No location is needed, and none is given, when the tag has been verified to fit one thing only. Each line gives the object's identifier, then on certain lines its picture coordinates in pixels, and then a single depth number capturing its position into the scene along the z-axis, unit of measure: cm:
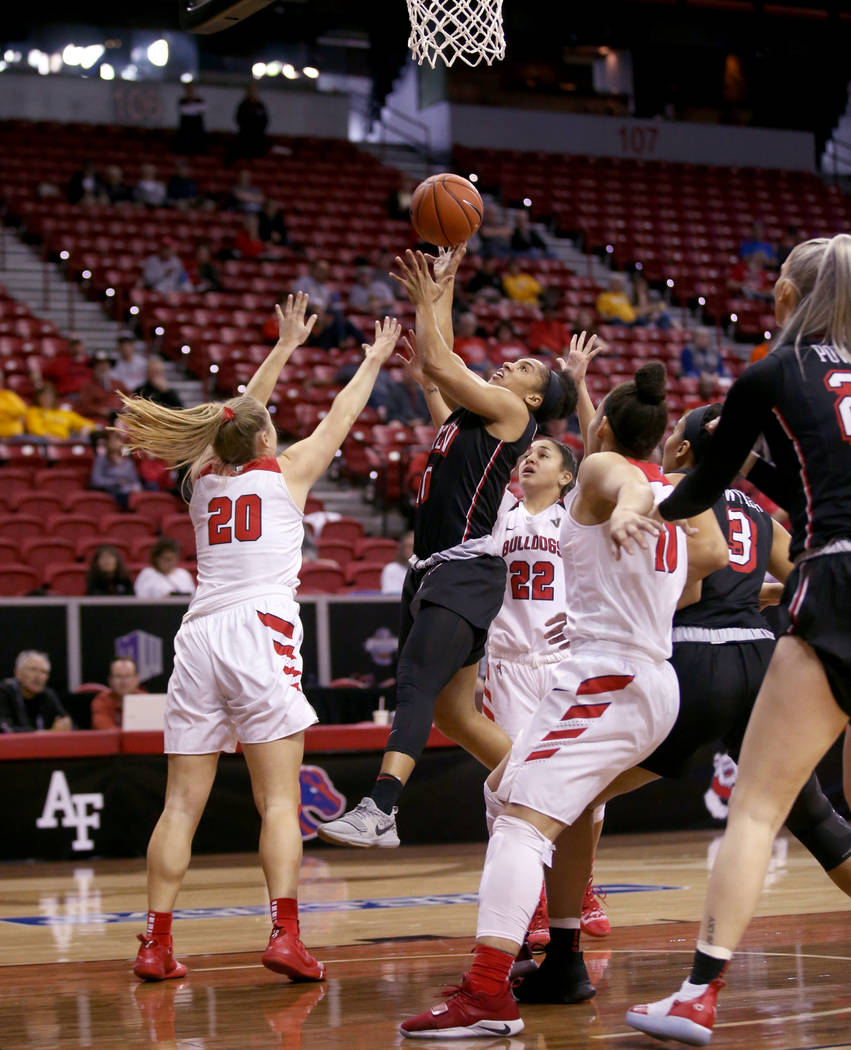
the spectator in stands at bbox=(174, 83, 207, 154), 2067
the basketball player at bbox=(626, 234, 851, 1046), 349
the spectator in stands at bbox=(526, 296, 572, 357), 1755
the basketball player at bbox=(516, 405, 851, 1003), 431
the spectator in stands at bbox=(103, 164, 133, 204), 1848
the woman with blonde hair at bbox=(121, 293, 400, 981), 490
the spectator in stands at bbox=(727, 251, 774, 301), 2158
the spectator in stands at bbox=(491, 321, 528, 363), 1683
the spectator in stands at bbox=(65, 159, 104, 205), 1820
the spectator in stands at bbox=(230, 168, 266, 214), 1927
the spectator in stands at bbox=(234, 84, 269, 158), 2069
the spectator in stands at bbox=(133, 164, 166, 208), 1875
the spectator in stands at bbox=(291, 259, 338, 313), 1700
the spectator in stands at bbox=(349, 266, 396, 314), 1730
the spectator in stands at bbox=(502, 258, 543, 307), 1931
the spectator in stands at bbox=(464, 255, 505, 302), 1891
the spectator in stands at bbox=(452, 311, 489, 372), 1614
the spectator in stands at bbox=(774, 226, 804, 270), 2259
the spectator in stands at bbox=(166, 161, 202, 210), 1888
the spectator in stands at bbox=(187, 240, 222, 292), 1701
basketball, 588
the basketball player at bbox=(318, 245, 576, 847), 517
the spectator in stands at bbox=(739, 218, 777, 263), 2262
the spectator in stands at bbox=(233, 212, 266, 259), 1811
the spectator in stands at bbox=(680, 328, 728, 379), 1836
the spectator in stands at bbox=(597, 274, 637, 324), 1967
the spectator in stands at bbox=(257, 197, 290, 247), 1848
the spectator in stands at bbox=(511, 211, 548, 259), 2072
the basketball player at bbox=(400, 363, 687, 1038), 375
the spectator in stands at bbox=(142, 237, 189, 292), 1680
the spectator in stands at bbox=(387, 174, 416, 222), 2055
